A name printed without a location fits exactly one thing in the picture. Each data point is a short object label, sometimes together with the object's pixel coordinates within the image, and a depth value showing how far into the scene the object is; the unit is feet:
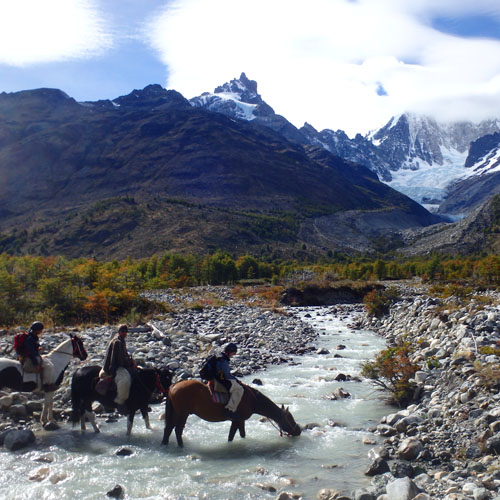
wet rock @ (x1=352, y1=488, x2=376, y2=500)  24.19
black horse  35.06
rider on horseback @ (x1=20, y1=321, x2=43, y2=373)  34.78
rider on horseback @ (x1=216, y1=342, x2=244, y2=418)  32.99
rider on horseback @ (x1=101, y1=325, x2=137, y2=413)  34.50
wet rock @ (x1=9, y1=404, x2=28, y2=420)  36.70
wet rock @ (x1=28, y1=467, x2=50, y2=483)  27.61
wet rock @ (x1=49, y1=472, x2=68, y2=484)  27.48
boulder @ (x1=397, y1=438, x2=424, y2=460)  28.96
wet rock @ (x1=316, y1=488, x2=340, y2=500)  24.83
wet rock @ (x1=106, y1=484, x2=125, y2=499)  25.90
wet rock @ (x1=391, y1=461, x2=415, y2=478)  26.68
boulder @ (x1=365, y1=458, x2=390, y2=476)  27.81
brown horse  32.94
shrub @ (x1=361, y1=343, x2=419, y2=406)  41.27
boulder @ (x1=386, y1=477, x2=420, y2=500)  23.22
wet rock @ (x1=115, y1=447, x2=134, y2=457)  31.60
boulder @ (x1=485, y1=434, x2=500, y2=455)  26.59
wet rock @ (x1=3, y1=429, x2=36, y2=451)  31.37
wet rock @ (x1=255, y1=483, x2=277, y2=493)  26.68
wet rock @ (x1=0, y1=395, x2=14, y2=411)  37.09
